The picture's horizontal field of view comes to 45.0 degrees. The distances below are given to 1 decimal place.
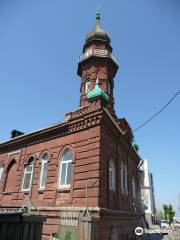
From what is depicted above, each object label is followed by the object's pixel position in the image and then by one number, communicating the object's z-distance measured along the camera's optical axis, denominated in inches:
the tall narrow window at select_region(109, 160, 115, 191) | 491.0
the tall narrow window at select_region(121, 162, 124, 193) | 577.9
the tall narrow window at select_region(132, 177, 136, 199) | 714.2
